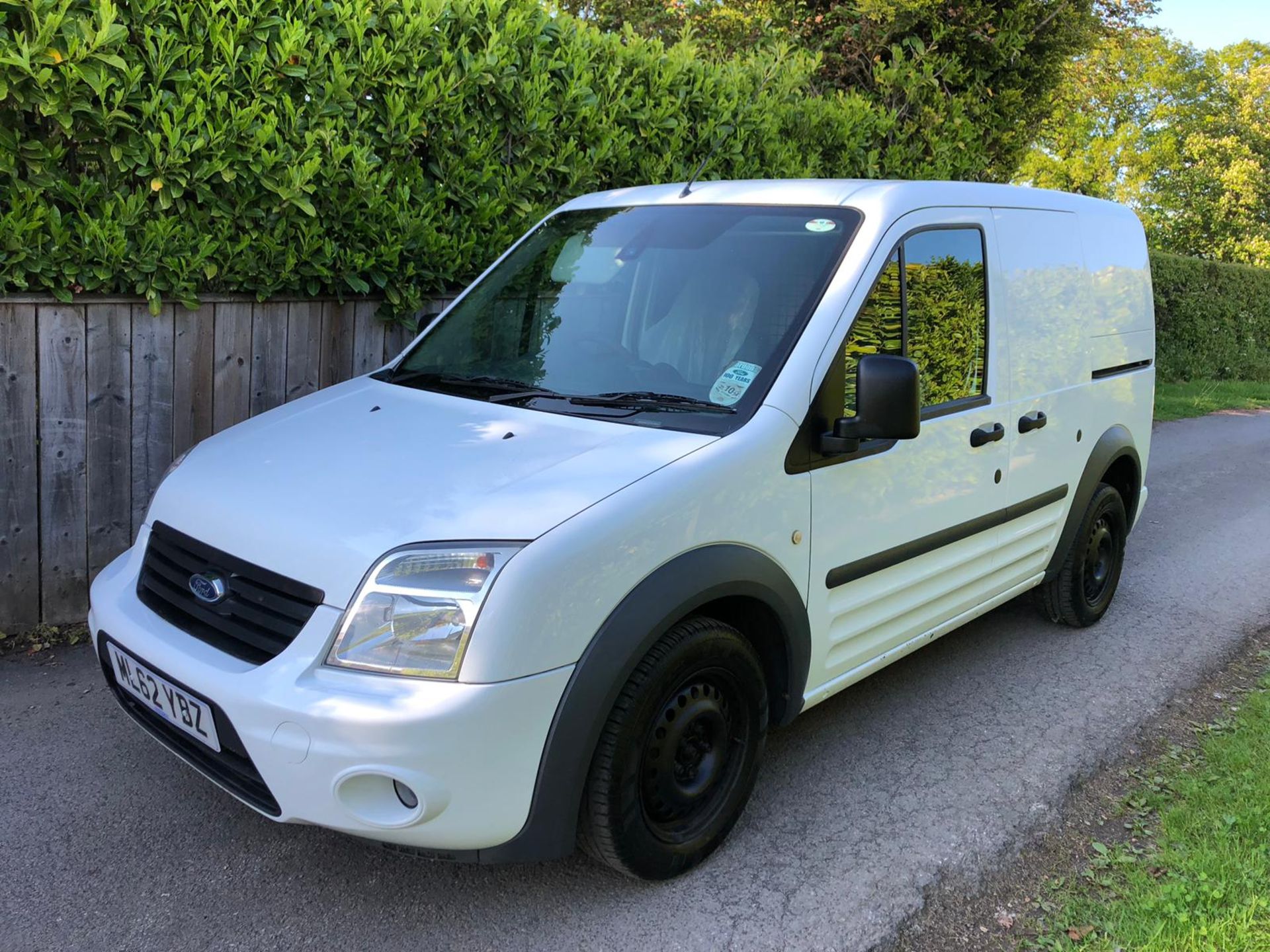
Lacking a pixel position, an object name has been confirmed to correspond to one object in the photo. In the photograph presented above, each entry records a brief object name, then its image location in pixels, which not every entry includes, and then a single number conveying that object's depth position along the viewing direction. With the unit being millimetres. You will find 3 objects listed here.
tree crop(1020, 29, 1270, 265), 25141
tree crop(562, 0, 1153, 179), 8641
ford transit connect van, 2432
